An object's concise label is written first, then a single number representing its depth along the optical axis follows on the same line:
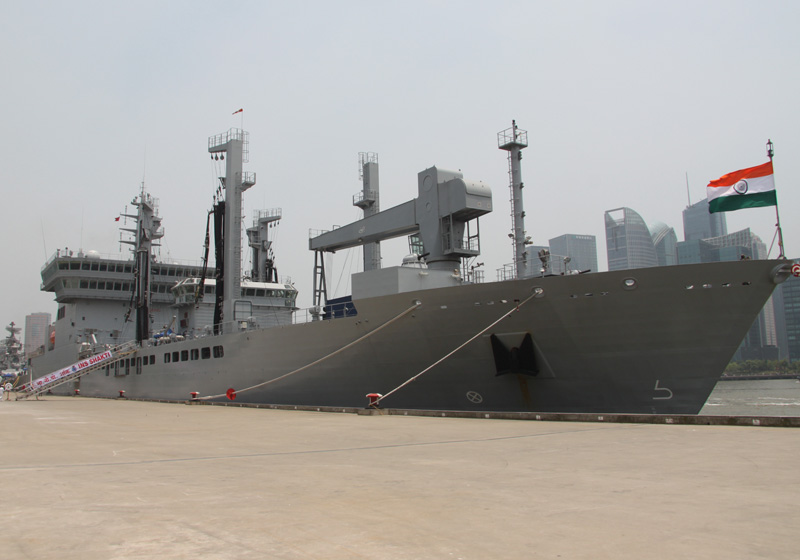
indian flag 12.94
